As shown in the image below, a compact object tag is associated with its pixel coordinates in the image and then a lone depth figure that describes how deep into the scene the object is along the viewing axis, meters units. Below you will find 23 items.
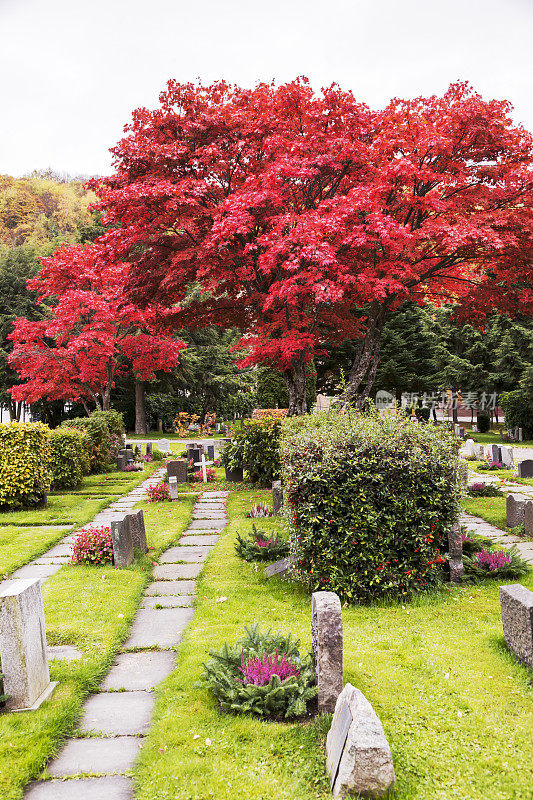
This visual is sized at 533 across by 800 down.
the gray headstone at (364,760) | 2.67
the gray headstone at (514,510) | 8.34
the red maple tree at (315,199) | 10.05
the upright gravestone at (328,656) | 3.50
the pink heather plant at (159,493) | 11.73
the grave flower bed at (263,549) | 6.98
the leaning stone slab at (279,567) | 6.16
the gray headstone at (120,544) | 6.99
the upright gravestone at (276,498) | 9.12
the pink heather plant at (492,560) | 6.16
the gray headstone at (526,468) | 13.58
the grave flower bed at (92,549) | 7.18
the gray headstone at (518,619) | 3.95
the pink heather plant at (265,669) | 3.64
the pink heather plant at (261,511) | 9.40
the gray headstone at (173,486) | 11.60
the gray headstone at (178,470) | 13.78
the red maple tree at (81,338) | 19.66
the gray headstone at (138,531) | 7.44
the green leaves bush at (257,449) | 12.70
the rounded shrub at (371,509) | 5.31
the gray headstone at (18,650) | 3.60
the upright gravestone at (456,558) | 5.91
